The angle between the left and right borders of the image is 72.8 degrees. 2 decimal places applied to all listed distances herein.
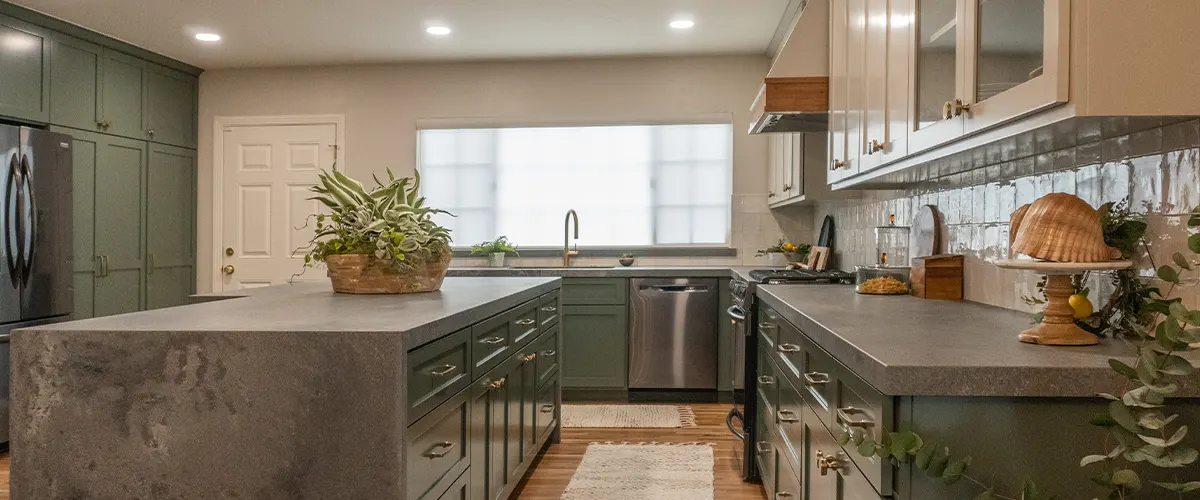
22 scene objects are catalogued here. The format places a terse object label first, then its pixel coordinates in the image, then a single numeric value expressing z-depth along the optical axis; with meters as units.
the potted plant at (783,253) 5.35
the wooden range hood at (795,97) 3.31
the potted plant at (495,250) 5.76
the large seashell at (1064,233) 1.47
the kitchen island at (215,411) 1.72
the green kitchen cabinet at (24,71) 4.43
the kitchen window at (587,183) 5.89
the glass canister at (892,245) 3.33
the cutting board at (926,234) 2.86
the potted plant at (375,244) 2.76
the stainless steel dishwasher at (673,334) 5.20
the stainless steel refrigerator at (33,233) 4.09
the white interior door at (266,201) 6.18
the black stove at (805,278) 3.66
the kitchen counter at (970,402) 1.24
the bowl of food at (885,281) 2.80
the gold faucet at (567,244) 5.76
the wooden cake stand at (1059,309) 1.45
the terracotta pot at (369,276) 2.77
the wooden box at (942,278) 2.60
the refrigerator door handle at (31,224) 4.21
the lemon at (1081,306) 1.52
